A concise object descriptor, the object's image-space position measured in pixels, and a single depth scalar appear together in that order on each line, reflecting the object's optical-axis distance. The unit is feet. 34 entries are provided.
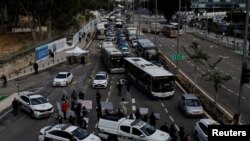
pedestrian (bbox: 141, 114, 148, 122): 93.76
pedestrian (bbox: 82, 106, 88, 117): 99.33
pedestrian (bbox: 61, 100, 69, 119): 100.42
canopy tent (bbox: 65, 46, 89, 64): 193.57
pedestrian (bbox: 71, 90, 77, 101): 114.42
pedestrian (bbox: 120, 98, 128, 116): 103.91
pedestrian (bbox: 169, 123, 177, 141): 82.84
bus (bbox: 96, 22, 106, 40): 303.46
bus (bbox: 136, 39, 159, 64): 189.94
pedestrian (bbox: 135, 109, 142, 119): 95.34
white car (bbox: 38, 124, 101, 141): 78.59
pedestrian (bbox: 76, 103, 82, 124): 97.37
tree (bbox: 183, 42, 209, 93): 133.59
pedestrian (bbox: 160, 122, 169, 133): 84.90
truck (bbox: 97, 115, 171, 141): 79.77
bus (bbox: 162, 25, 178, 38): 311.68
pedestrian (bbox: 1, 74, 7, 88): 146.82
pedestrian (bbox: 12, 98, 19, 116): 107.14
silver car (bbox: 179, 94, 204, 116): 104.22
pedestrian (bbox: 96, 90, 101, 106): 115.24
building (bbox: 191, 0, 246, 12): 569.51
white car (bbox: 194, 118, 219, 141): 82.86
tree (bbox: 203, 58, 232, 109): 108.58
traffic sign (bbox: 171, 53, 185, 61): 152.01
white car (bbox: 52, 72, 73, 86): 144.56
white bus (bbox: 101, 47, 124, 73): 164.25
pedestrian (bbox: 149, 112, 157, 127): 91.25
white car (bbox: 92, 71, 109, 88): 141.08
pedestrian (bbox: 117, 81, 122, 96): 130.58
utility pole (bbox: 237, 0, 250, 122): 76.95
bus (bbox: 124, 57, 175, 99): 122.93
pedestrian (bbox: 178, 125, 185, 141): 81.13
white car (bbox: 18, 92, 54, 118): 104.17
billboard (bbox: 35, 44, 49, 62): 192.75
